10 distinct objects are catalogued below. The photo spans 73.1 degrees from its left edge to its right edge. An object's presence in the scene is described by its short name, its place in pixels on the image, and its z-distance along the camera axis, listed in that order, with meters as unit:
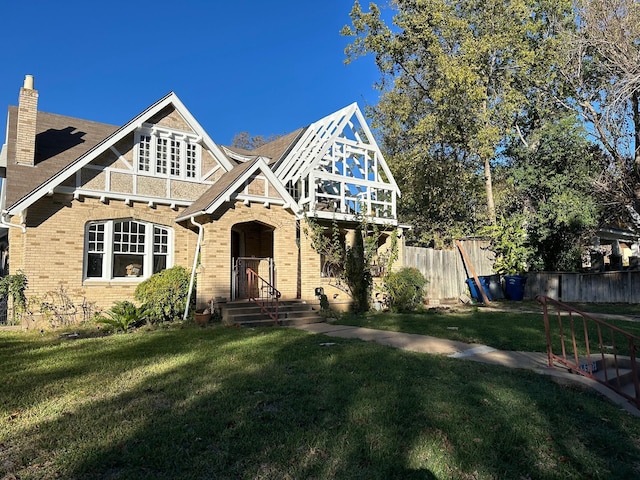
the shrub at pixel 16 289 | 11.02
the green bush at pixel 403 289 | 14.80
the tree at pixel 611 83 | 15.86
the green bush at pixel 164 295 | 11.75
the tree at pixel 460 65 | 20.05
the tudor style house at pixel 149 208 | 11.81
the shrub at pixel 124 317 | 10.76
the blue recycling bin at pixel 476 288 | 17.86
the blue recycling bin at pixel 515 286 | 17.80
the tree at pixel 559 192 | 18.08
